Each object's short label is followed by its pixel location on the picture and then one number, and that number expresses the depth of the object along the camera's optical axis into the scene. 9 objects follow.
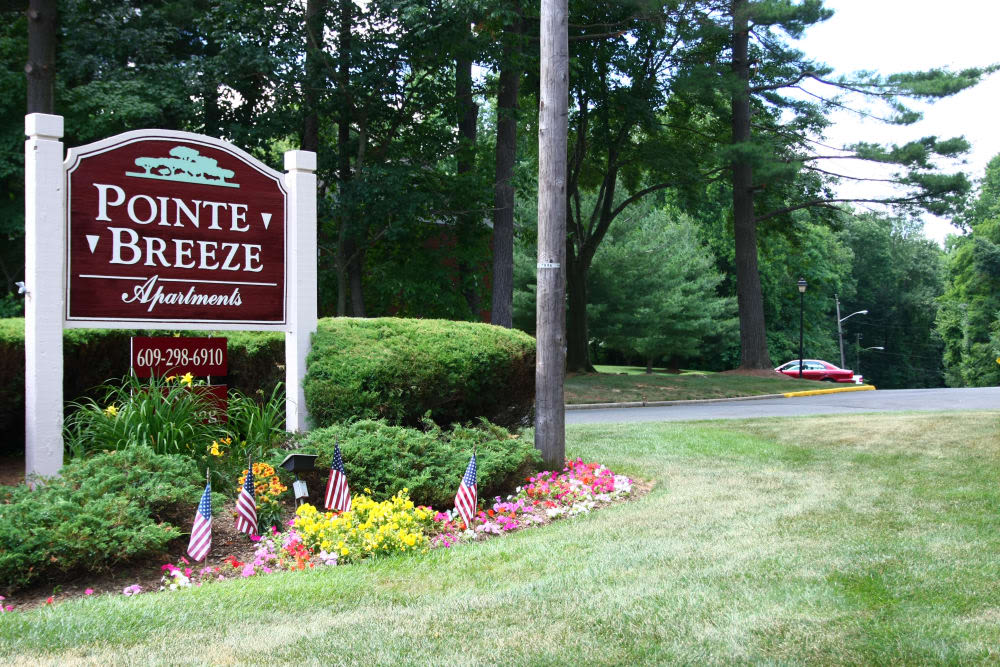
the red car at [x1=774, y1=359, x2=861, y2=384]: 43.53
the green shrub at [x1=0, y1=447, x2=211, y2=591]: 5.02
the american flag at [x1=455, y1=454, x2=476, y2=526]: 6.48
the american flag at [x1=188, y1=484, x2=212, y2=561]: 5.53
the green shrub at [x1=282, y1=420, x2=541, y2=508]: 6.64
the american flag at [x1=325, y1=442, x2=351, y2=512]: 6.40
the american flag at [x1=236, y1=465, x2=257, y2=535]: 6.06
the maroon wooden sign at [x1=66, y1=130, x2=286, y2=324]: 7.11
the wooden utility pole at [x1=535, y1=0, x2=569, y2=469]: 8.15
